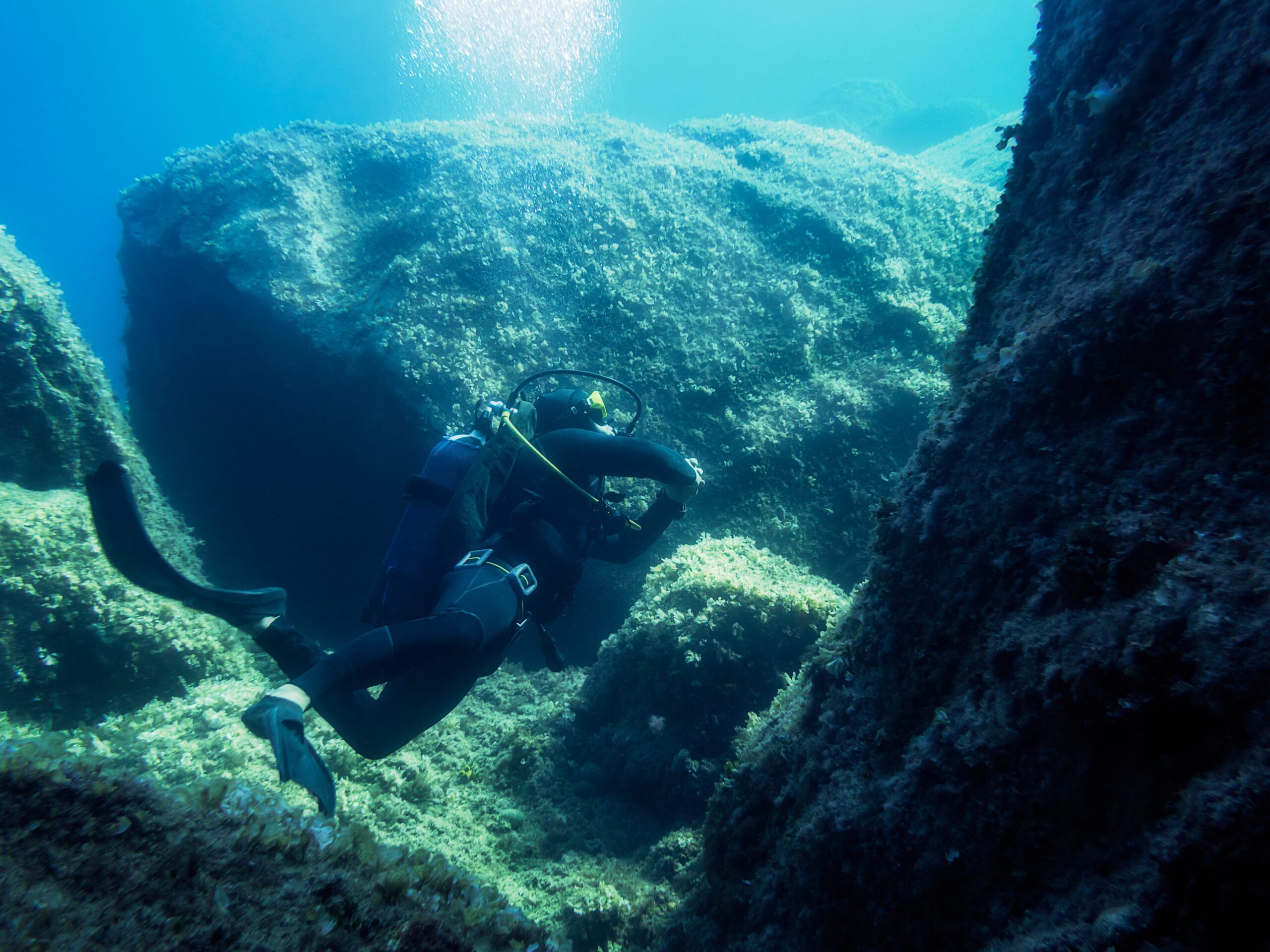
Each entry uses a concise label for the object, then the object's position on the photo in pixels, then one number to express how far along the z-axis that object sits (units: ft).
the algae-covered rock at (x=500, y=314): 19.54
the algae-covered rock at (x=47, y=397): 16.58
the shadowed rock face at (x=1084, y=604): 3.30
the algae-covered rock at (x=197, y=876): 3.70
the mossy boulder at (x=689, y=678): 12.41
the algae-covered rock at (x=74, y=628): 13.91
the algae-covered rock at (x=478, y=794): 9.25
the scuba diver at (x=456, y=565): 9.10
